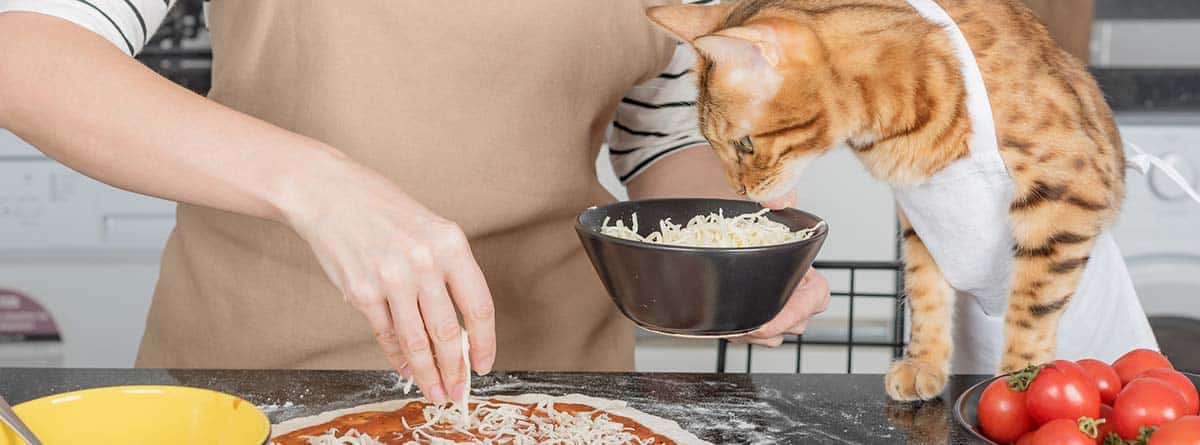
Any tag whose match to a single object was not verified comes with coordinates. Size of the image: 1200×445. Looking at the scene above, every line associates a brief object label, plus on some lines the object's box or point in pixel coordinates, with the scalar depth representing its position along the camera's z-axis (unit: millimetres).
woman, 979
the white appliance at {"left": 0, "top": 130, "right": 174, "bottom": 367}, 2512
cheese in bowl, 1068
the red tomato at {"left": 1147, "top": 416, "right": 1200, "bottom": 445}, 881
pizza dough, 1096
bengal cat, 1074
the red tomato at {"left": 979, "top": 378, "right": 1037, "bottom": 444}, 1018
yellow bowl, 824
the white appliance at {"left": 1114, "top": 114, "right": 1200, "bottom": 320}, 2447
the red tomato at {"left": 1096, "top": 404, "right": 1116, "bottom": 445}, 1006
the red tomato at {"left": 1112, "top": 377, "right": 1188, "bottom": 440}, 952
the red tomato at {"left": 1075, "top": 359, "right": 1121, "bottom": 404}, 1065
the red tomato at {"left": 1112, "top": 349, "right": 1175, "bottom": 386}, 1081
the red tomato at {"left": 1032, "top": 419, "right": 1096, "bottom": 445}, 937
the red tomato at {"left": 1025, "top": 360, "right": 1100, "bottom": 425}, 982
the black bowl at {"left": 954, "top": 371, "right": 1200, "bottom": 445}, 1049
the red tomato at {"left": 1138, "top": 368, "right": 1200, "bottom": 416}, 1016
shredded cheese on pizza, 1081
